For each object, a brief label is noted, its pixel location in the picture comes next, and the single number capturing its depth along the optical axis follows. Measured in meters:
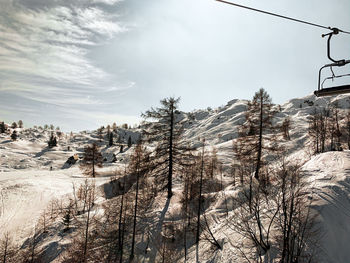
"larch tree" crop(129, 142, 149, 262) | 16.54
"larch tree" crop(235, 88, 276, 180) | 19.48
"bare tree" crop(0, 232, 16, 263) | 15.04
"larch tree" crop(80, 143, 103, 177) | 36.84
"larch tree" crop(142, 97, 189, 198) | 19.05
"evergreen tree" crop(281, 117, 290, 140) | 50.06
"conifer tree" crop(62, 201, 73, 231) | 17.86
